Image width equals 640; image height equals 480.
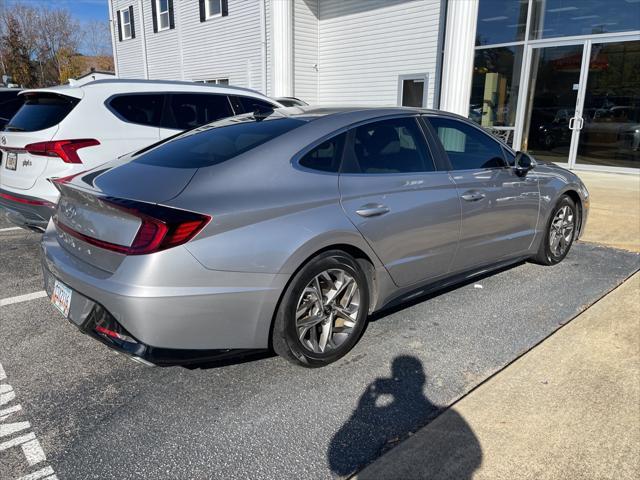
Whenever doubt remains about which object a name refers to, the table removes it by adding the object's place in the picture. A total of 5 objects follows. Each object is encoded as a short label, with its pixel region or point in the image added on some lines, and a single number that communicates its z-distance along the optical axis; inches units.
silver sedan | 94.3
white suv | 179.3
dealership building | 410.6
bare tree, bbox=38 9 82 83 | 2066.9
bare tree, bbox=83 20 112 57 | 2304.9
